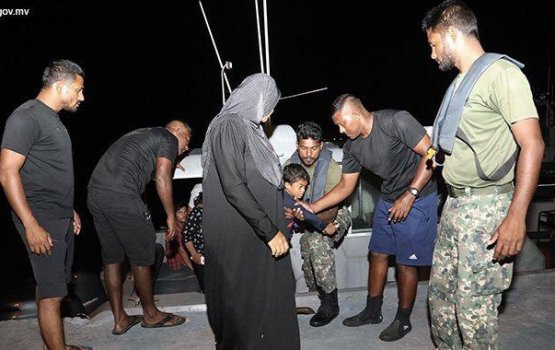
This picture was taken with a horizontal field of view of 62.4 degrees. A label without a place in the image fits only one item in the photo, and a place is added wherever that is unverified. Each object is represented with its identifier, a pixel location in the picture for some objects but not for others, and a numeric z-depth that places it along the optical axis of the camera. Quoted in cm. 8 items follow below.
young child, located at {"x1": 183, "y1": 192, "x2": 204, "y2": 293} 425
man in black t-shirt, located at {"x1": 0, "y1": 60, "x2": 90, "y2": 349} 277
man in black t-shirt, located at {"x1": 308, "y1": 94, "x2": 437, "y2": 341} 339
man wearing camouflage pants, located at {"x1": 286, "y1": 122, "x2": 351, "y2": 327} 389
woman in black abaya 270
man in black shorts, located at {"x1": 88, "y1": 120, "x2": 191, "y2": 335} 358
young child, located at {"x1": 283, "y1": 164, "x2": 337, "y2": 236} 373
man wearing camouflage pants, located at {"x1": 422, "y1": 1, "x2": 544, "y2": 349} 229
